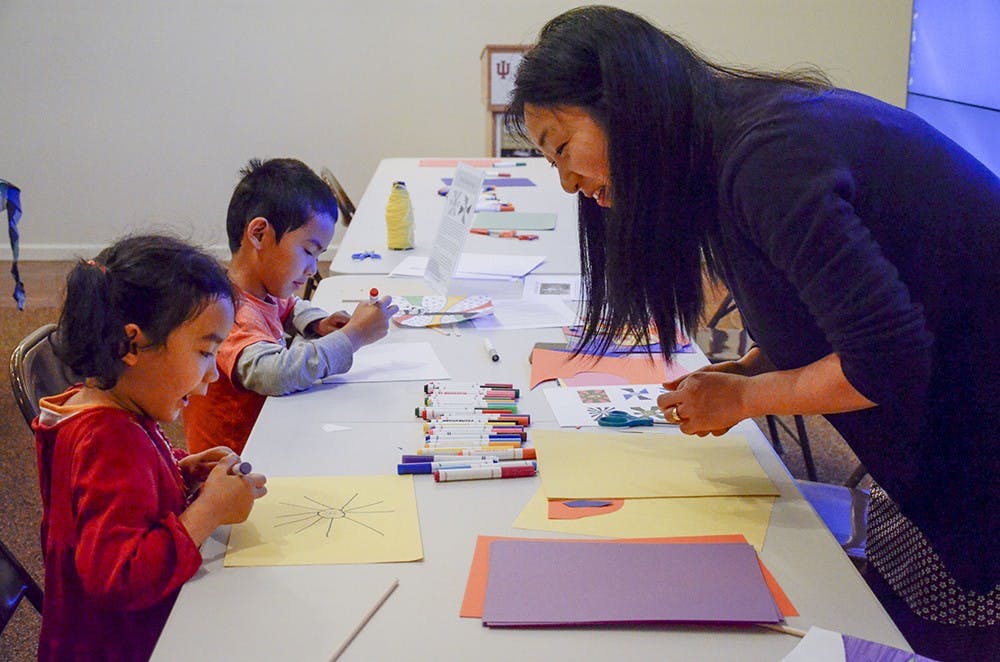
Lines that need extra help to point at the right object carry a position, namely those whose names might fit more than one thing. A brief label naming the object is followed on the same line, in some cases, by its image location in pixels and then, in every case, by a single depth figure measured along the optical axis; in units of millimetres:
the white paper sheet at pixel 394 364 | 1790
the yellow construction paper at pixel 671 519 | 1234
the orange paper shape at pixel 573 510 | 1273
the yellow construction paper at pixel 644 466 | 1339
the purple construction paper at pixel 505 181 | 3559
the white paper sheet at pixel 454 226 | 2166
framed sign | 4422
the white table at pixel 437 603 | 1005
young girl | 1141
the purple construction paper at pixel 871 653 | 961
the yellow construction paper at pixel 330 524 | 1177
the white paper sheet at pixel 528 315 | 2092
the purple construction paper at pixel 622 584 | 1046
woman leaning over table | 1021
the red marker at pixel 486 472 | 1365
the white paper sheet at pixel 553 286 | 2299
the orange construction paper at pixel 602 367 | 1777
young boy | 1721
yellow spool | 2654
